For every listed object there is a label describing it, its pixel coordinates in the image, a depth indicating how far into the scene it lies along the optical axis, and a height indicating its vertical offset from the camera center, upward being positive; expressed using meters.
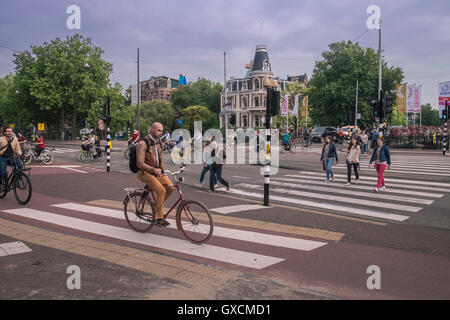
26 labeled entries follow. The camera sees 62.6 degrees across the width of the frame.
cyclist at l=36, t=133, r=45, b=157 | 19.69 -0.20
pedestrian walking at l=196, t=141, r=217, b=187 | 11.45 -0.47
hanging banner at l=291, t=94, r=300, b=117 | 44.88 +4.00
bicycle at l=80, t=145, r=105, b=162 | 20.91 -0.62
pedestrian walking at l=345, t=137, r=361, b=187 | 12.59 -0.42
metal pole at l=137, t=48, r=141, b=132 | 30.77 +4.07
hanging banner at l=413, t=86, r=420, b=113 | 40.60 +4.90
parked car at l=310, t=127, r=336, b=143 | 41.72 +1.11
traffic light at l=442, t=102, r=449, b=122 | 24.71 +1.97
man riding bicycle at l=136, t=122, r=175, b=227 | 5.57 -0.40
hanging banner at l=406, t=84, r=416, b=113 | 40.16 +4.88
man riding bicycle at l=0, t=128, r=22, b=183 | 8.88 -0.21
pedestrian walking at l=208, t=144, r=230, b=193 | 11.23 -0.67
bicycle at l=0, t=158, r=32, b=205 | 8.45 -0.96
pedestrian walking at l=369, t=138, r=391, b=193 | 11.16 -0.47
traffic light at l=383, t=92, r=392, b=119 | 18.19 +1.89
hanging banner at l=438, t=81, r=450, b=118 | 25.84 +3.52
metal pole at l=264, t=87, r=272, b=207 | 9.00 -0.54
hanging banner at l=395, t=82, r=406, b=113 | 36.47 +4.60
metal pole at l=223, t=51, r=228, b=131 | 46.75 +9.95
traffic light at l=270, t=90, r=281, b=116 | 9.20 +1.02
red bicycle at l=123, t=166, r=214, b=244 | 5.40 -1.11
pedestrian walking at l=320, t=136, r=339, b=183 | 13.10 -0.40
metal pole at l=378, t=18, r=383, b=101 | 26.70 +7.62
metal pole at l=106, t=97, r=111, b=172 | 15.72 +0.09
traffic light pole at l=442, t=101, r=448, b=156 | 24.72 +1.74
